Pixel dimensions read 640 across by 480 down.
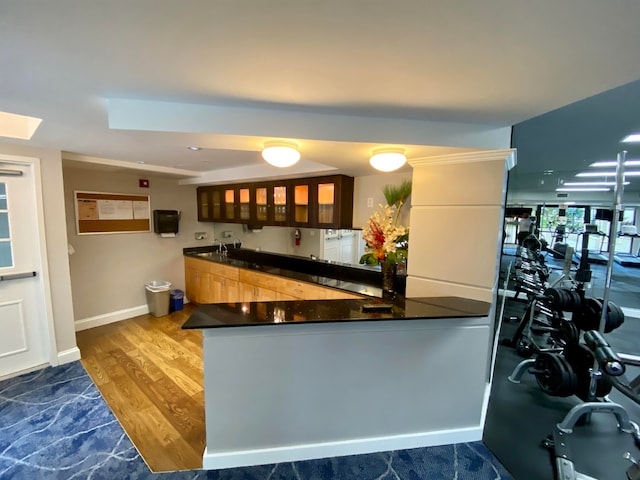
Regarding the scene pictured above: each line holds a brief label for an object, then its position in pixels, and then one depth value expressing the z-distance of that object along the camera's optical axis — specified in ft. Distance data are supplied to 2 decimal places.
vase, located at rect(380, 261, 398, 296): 7.86
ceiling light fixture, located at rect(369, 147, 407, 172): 5.87
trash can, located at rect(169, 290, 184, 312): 14.77
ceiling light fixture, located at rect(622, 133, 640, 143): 7.97
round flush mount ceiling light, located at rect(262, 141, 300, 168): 5.49
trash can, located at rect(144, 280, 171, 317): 13.88
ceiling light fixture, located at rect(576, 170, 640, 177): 7.86
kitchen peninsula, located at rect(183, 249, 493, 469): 5.57
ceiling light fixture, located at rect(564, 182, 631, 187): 9.34
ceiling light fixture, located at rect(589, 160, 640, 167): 8.30
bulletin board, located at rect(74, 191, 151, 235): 12.06
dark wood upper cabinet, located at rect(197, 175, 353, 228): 10.71
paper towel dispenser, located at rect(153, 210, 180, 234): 14.32
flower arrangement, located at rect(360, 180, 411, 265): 7.38
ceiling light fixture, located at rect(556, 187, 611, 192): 9.91
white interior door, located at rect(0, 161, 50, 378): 8.55
